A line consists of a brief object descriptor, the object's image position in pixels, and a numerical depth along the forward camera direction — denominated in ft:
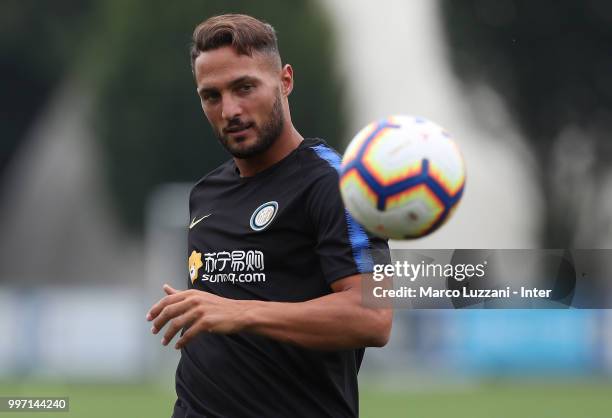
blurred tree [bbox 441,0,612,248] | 118.42
